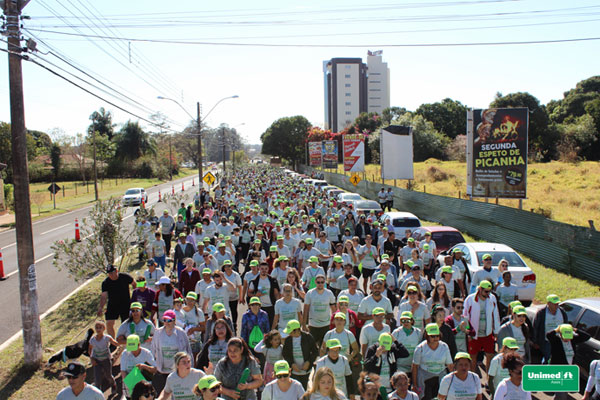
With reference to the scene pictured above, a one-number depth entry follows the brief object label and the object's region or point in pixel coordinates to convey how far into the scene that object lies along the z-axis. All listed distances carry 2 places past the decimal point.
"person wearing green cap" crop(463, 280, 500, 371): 7.31
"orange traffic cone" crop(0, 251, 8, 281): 16.15
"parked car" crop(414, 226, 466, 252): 14.29
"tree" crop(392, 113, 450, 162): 74.94
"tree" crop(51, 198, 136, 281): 12.45
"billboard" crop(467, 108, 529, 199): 20.48
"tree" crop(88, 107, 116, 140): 94.23
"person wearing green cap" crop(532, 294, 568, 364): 7.00
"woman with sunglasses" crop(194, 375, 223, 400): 4.66
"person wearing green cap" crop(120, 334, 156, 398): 5.95
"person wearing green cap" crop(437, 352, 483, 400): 5.23
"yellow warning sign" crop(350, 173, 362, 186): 30.41
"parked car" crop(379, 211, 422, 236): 17.24
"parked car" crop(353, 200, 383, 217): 23.47
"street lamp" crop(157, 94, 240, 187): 28.07
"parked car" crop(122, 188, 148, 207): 37.72
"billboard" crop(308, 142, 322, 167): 63.16
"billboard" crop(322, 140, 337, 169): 57.69
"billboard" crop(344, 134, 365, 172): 40.59
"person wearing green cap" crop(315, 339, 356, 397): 5.50
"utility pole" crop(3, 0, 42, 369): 8.41
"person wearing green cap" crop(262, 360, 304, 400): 4.87
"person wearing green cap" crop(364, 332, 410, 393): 5.78
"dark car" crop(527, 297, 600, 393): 6.80
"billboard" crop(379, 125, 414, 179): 33.94
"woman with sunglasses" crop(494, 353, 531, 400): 5.00
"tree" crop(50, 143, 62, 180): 76.81
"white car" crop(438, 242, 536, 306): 10.34
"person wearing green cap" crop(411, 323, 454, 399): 5.89
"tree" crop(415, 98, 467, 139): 89.56
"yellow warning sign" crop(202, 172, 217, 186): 25.56
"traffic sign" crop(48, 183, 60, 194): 32.75
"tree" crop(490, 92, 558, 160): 62.12
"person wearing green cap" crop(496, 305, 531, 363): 6.62
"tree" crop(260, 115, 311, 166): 97.50
